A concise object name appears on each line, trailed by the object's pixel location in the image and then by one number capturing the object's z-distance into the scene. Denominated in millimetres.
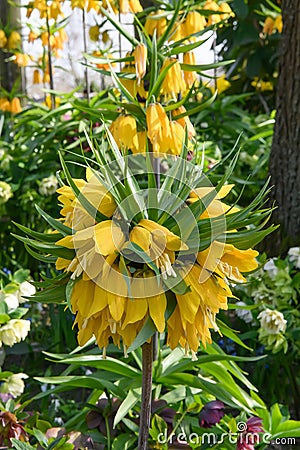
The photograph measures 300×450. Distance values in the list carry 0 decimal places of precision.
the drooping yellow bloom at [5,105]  3084
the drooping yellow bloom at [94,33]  3004
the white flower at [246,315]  1781
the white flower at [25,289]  1560
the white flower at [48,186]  2467
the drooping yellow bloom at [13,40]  3133
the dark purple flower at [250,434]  1140
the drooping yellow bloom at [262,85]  3768
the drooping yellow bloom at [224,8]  2285
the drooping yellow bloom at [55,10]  2900
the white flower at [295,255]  1835
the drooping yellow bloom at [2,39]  3145
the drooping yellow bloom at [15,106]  3064
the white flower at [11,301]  1505
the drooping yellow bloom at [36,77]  3372
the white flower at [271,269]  1791
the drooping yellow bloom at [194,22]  1965
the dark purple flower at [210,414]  1215
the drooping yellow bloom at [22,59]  3160
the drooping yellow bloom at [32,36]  3096
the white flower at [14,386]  1469
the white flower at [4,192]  2441
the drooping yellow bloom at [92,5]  2748
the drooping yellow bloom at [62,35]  3113
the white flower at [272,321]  1632
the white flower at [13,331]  1446
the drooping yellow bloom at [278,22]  3095
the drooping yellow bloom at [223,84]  3805
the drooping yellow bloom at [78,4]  2760
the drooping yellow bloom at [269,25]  3129
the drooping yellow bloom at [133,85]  1611
